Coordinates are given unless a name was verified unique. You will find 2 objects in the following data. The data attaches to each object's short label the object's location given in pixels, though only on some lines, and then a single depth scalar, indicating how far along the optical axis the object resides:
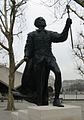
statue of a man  8.19
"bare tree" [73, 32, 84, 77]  33.05
